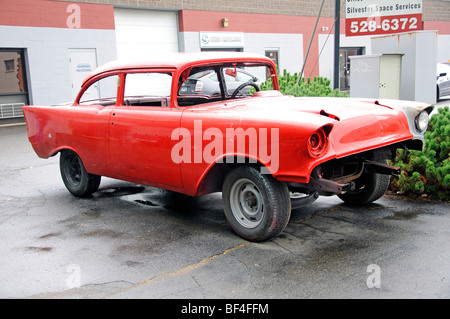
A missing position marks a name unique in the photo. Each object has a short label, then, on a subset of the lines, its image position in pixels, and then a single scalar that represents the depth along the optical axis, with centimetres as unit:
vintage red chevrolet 387
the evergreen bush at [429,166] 538
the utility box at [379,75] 987
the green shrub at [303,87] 690
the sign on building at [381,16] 929
